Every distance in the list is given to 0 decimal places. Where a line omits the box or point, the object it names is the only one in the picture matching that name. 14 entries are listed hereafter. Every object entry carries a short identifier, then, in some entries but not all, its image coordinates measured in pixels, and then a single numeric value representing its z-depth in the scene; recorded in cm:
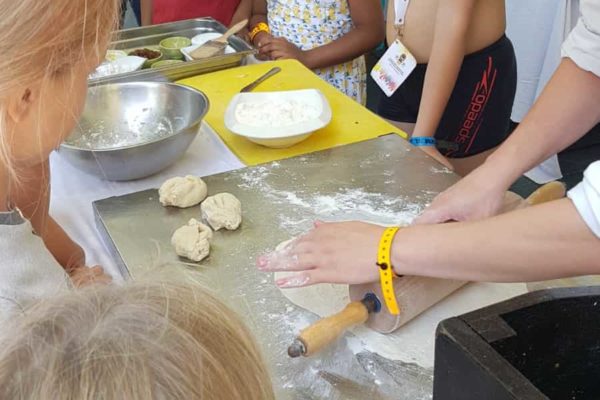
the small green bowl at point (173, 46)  200
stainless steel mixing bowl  146
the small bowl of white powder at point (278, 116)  140
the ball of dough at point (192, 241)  107
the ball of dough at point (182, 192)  120
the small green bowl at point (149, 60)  189
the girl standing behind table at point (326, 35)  210
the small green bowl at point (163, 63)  182
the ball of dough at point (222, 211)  114
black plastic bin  63
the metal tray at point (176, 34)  175
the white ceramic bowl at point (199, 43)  193
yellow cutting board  144
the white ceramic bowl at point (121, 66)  179
